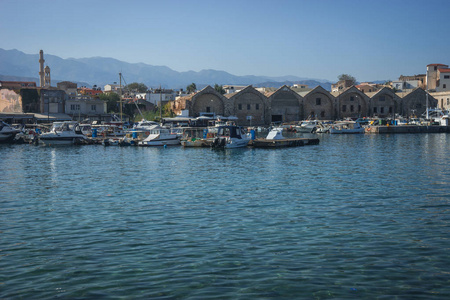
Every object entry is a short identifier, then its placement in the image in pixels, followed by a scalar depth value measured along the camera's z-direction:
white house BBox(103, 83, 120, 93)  147.40
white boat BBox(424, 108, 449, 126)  78.12
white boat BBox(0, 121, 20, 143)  53.84
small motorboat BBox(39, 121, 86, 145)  50.69
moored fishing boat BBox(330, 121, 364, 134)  73.25
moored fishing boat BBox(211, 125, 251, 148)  44.81
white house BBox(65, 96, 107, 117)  76.81
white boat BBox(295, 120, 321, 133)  78.88
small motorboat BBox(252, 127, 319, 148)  46.91
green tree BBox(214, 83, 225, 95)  129.60
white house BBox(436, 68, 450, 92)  114.44
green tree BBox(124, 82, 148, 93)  159.50
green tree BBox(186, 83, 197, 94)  135.19
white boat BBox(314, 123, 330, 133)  76.38
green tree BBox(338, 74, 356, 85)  168.05
